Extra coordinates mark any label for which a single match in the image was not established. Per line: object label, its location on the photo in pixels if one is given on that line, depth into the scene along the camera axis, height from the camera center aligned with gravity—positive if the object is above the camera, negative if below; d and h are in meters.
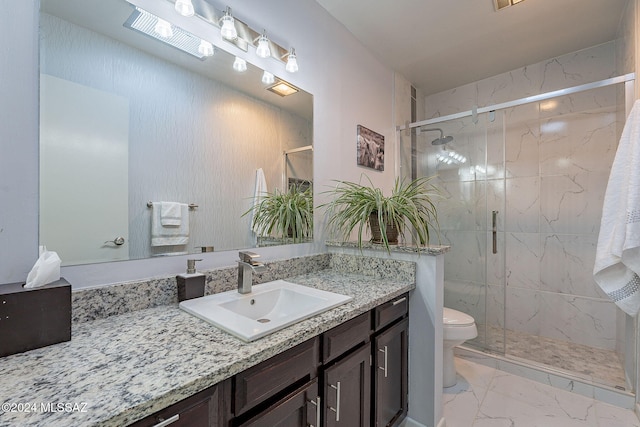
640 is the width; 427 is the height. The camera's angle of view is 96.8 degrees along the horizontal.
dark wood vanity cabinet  0.67 -0.53
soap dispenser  1.11 -0.27
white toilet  1.88 -0.80
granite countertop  0.51 -0.35
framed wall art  2.29 +0.56
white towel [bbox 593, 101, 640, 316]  1.32 -0.07
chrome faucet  1.23 -0.24
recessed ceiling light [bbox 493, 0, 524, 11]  1.87 +1.41
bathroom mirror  0.92 +0.31
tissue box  0.70 -0.26
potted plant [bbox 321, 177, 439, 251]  1.65 +0.01
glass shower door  2.47 +0.05
